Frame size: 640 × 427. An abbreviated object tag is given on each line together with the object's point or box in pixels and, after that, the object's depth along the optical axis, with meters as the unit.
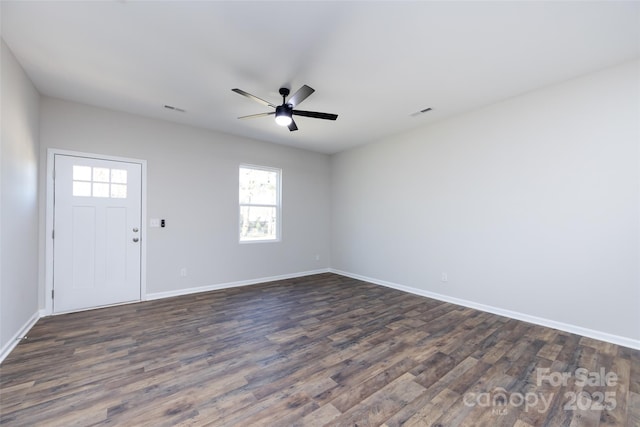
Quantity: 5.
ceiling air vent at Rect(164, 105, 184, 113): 3.63
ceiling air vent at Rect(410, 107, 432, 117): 3.70
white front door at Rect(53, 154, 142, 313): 3.45
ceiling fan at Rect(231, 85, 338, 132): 2.81
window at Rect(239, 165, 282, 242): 5.07
